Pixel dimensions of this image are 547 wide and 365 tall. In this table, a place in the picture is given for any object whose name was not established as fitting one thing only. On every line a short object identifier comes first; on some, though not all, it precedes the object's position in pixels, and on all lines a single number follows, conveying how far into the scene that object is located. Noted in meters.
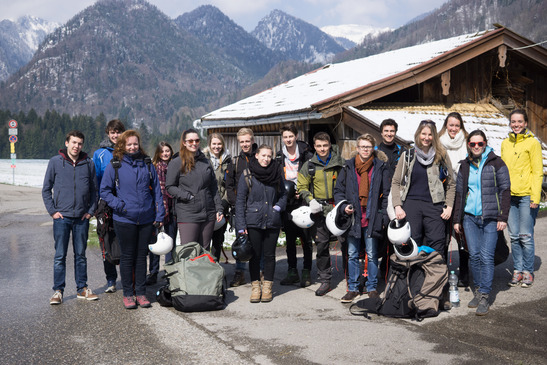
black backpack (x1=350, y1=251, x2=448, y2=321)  5.63
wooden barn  12.50
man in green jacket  6.65
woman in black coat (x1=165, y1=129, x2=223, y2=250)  6.47
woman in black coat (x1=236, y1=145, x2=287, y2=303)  6.46
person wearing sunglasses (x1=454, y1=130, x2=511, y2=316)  5.92
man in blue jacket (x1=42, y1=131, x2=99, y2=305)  6.32
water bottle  6.00
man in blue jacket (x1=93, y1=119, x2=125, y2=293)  6.78
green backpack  5.98
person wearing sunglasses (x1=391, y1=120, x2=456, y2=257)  6.05
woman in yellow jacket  6.61
